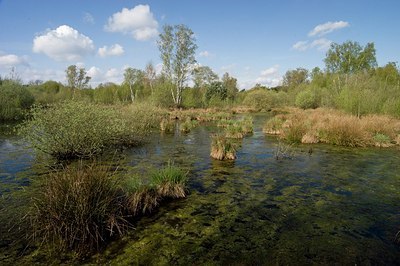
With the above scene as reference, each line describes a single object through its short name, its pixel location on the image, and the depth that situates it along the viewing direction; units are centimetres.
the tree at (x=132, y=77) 6081
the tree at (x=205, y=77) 6455
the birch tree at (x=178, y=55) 4400
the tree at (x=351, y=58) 4622
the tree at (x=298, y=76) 8088
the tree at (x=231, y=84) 7071
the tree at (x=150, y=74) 6606
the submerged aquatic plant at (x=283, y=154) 1368
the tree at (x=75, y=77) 6459
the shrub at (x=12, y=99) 2812
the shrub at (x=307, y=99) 5009
